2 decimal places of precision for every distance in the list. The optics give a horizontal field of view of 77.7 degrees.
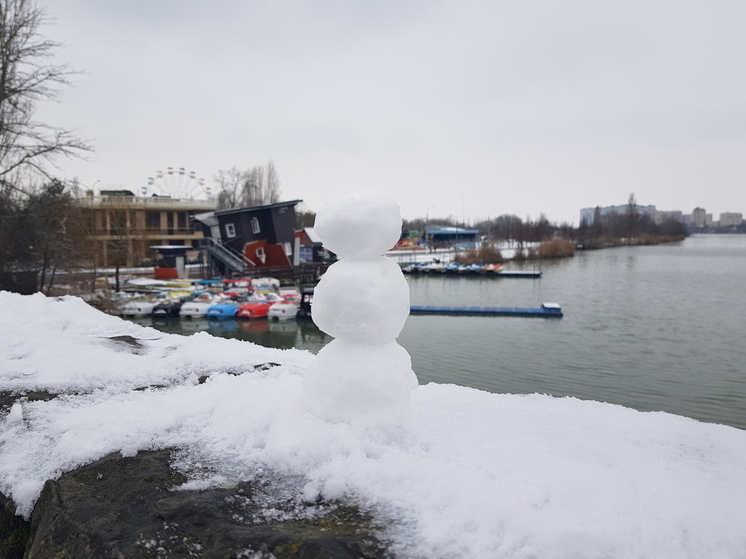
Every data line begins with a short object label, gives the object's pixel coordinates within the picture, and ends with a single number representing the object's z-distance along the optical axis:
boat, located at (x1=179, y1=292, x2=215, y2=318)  22.72
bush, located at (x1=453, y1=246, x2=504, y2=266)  50.47
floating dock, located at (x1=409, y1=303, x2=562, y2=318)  23.07
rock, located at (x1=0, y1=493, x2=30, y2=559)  3.01
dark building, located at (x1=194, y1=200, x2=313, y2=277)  33.06
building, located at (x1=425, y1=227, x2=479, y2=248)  89.32
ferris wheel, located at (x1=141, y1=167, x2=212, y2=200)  52.16
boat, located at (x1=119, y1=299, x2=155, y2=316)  22.84
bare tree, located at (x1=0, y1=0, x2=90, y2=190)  13.30
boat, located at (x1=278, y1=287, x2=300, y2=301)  25.71
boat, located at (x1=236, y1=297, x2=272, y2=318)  22.70
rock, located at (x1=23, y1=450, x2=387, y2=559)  2.51
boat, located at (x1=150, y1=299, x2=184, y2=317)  22.86
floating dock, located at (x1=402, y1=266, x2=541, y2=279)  40.00
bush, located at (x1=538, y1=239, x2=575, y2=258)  58.15
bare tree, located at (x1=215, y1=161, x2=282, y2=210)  49.22
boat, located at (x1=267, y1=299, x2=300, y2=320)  22.61
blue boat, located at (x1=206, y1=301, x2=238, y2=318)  22.77
